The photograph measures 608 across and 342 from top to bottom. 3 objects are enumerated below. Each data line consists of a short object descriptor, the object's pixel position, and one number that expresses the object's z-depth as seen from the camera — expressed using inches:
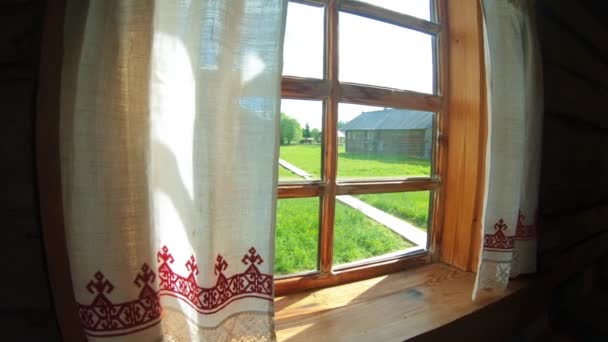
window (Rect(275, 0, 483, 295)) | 28.3
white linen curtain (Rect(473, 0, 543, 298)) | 26.5
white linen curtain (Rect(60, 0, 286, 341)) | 13.1
